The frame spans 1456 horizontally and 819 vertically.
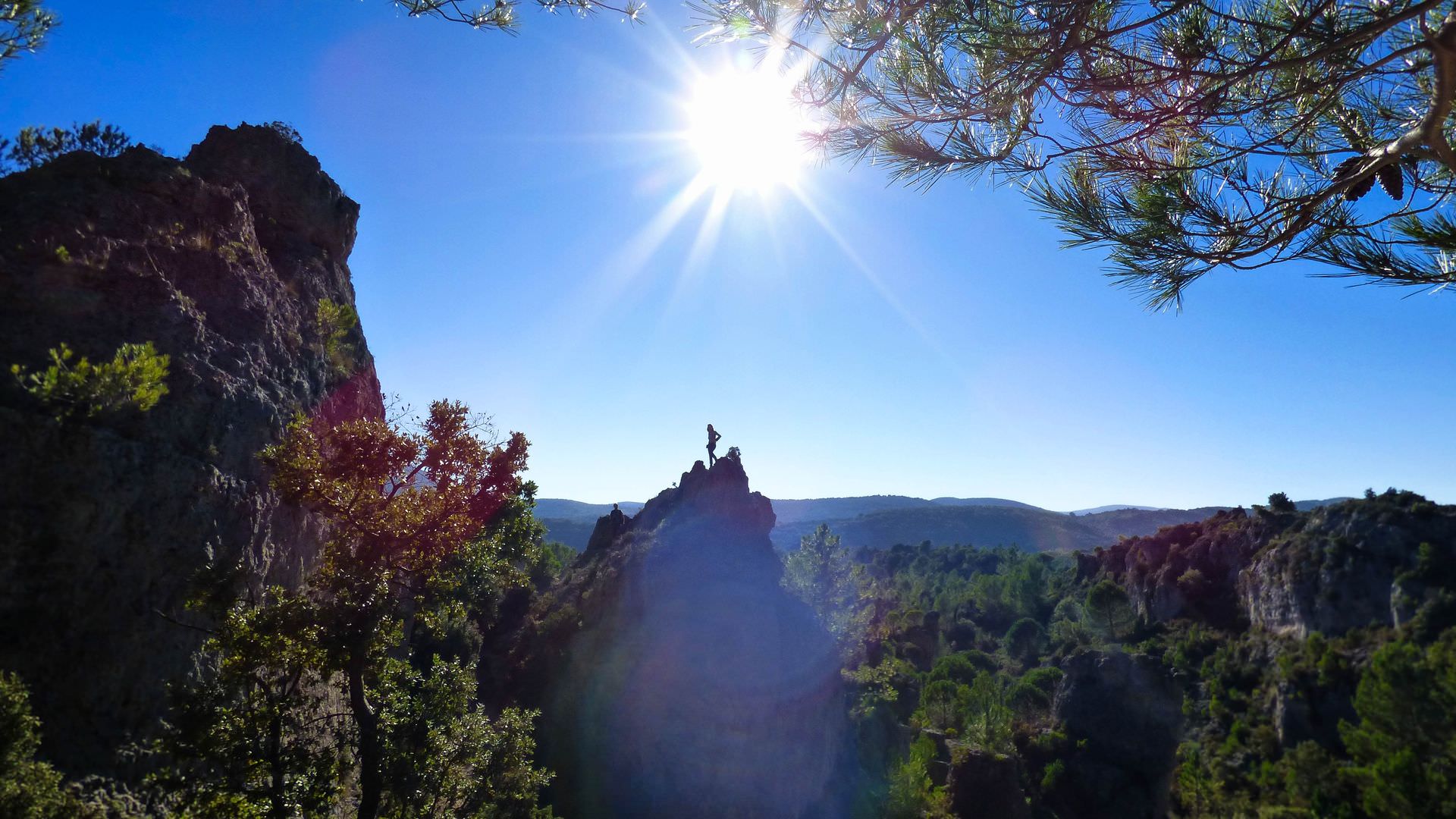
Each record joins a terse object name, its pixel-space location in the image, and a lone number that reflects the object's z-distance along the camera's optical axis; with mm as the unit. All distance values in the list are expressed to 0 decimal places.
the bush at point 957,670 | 49188
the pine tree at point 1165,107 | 4734
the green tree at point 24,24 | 5426
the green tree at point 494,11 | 5500
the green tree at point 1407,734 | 23562
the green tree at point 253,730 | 6301
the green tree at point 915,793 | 23906
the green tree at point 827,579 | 37034
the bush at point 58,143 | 10766
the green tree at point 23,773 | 4785
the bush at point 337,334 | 13711
